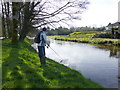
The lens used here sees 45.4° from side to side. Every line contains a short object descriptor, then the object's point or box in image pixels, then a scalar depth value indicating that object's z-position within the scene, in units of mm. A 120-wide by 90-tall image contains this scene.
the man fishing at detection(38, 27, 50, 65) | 7871
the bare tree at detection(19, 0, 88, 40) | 16205
